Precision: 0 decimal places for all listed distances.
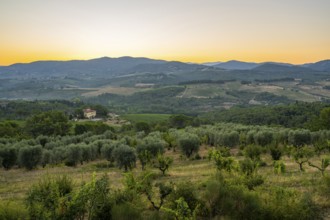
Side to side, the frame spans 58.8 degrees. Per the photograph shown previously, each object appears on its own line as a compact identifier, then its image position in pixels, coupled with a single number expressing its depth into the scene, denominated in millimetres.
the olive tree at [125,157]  35419
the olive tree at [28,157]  39125
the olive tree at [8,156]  40594
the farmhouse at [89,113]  141125
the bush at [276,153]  35688
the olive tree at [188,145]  44719
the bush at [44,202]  11219
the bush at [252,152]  34781
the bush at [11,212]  11531
